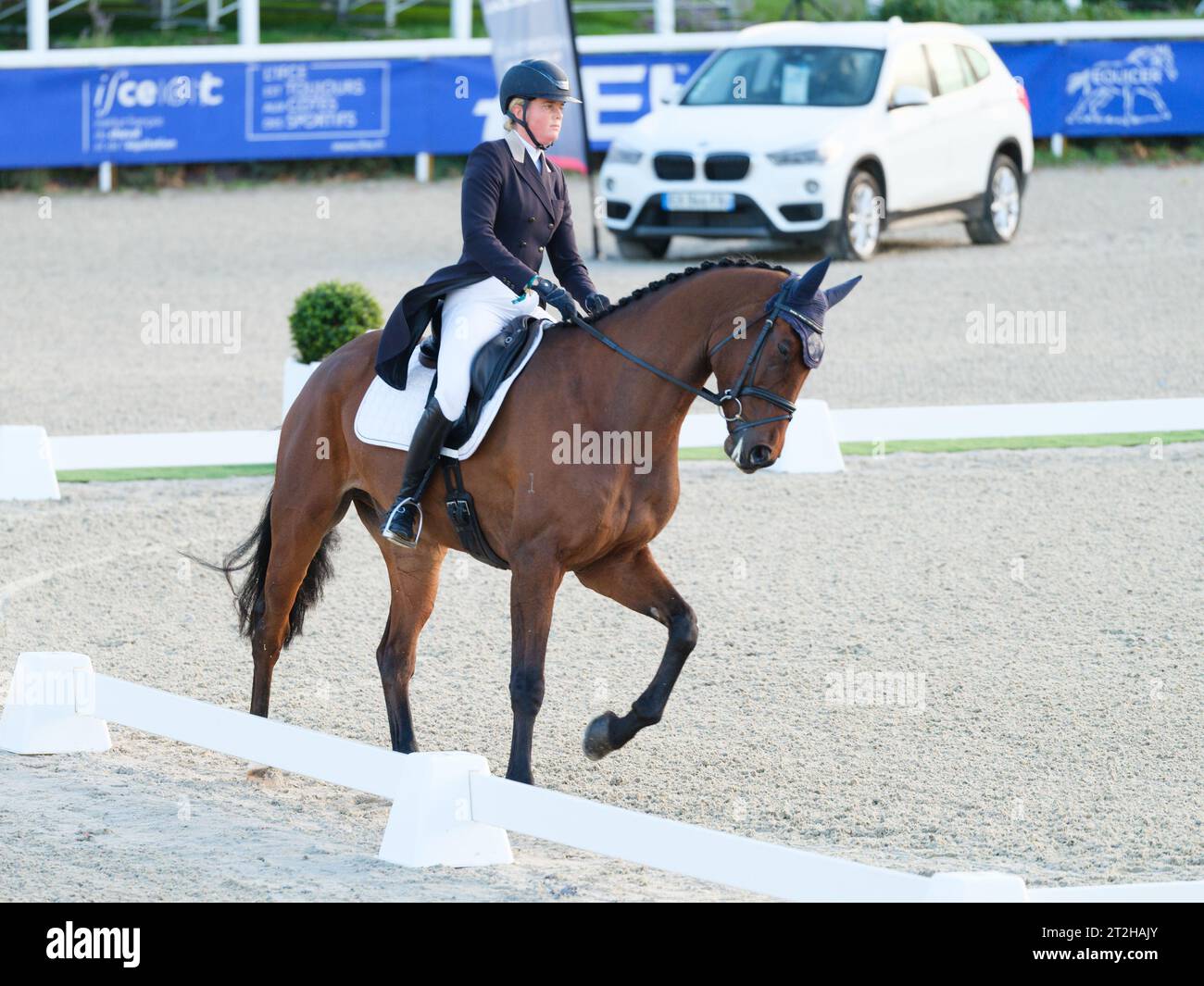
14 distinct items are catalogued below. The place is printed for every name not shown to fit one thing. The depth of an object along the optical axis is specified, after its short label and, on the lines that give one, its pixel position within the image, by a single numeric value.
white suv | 17.44
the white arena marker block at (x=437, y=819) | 5.71
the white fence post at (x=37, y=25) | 24.44
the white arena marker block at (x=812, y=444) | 11.80
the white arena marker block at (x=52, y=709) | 6.95
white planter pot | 12.14
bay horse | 6.12
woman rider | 6.63
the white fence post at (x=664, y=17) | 25.81
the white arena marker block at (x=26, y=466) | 11.28
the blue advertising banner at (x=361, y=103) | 22.70
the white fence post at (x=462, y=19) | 24.86
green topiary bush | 12.40
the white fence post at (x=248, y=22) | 25.00
